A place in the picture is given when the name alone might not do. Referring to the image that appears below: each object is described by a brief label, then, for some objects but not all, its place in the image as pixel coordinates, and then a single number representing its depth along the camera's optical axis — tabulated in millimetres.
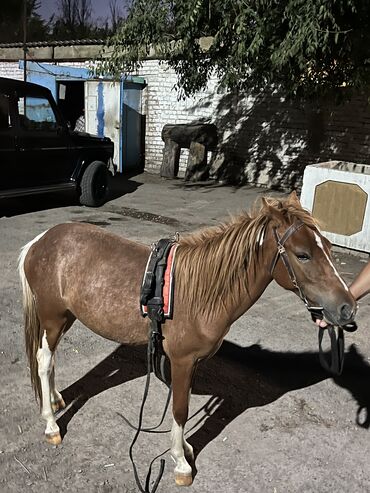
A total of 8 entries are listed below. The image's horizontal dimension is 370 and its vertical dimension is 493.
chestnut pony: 2270
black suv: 7953
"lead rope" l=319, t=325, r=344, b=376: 2580
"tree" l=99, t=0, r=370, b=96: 6297
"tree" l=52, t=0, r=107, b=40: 27239
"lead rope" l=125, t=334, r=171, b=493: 2602
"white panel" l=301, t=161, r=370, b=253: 6789
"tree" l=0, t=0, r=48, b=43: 26203
